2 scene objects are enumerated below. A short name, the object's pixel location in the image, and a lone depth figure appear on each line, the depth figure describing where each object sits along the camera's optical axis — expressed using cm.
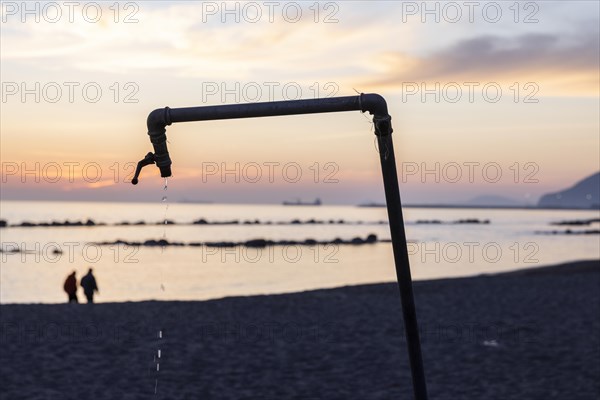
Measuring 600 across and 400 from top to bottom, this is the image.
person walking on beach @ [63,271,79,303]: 3092
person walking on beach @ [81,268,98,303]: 3162
